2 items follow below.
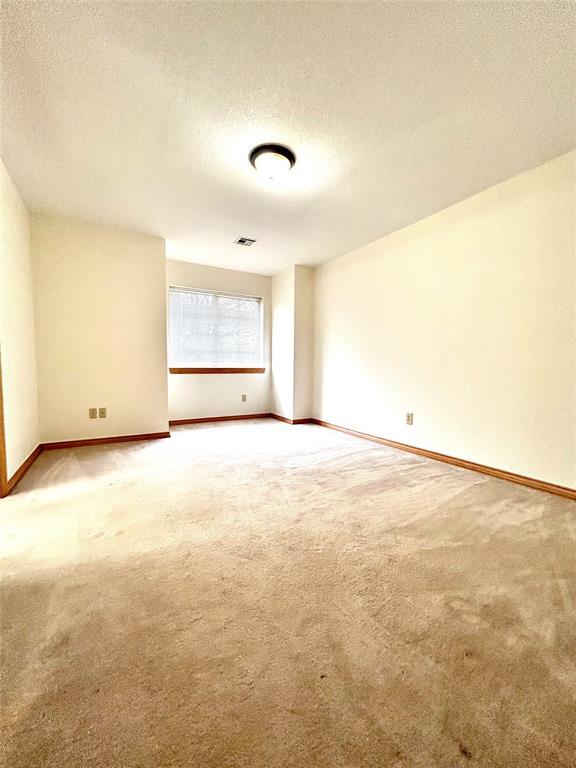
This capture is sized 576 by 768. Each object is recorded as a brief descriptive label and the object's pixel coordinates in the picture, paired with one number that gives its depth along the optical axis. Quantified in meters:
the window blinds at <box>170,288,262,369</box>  4.56
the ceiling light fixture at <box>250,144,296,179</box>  2.11
